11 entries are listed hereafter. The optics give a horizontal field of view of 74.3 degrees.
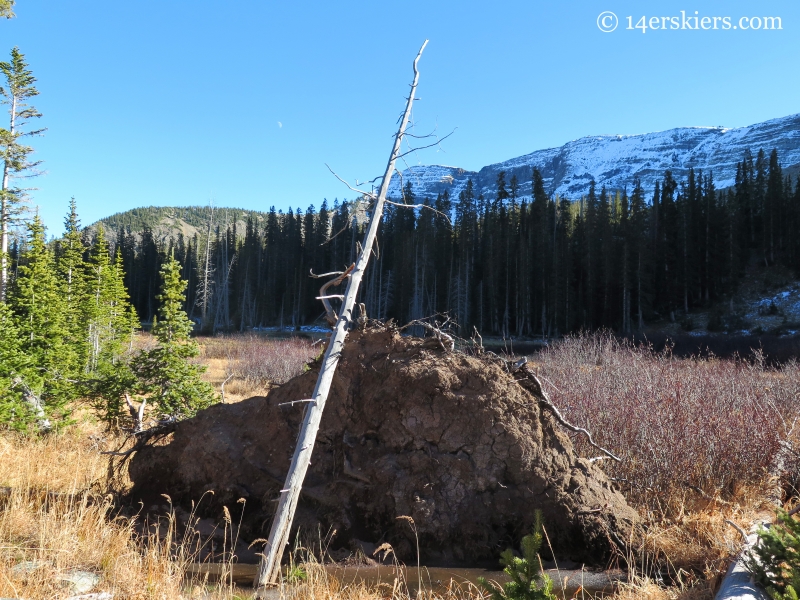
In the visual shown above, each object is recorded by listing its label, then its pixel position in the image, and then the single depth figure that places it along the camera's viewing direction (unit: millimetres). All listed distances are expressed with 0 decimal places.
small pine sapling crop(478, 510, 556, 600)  2748
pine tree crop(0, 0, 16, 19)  10629
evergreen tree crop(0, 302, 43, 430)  8219
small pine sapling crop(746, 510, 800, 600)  3036
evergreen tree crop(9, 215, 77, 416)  9543
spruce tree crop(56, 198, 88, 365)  13133
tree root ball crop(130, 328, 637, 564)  5004
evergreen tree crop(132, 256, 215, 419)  8648
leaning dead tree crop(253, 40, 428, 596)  4039
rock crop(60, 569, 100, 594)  3703
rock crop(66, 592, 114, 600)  3503
